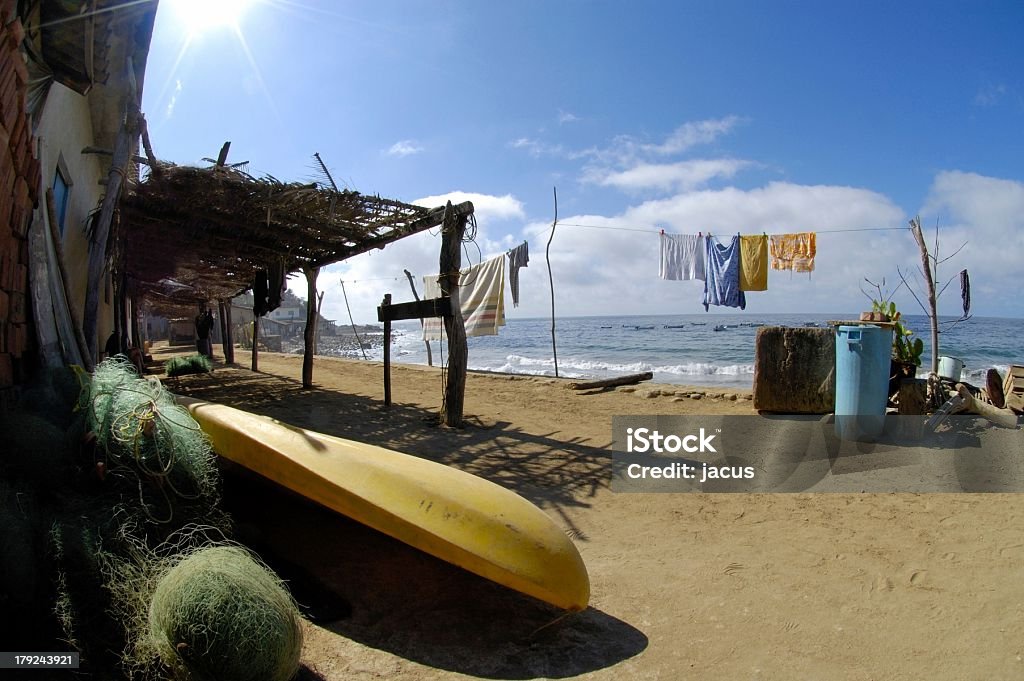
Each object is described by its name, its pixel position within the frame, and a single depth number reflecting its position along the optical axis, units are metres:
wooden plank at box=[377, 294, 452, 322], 6.51
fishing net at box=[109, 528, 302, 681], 1.65
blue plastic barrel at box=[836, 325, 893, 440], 5.16
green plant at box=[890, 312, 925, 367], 5.94
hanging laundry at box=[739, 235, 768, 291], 10.88
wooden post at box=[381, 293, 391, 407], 7.81
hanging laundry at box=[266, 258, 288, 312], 8.91
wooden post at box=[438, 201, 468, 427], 6.50
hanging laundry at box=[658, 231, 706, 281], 11.50
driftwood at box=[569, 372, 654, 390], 9.26
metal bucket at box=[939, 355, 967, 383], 6.40
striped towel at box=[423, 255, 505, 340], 12.55
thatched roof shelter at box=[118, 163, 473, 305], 5.94
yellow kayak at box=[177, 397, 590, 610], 2.31
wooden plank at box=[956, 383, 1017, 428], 5.22
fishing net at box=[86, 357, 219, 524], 2.26
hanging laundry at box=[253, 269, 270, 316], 10.12
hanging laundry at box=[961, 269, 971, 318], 9.59
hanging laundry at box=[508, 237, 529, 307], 12.23
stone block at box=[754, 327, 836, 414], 6.45
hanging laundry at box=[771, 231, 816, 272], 10.66
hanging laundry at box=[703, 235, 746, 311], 11.13
